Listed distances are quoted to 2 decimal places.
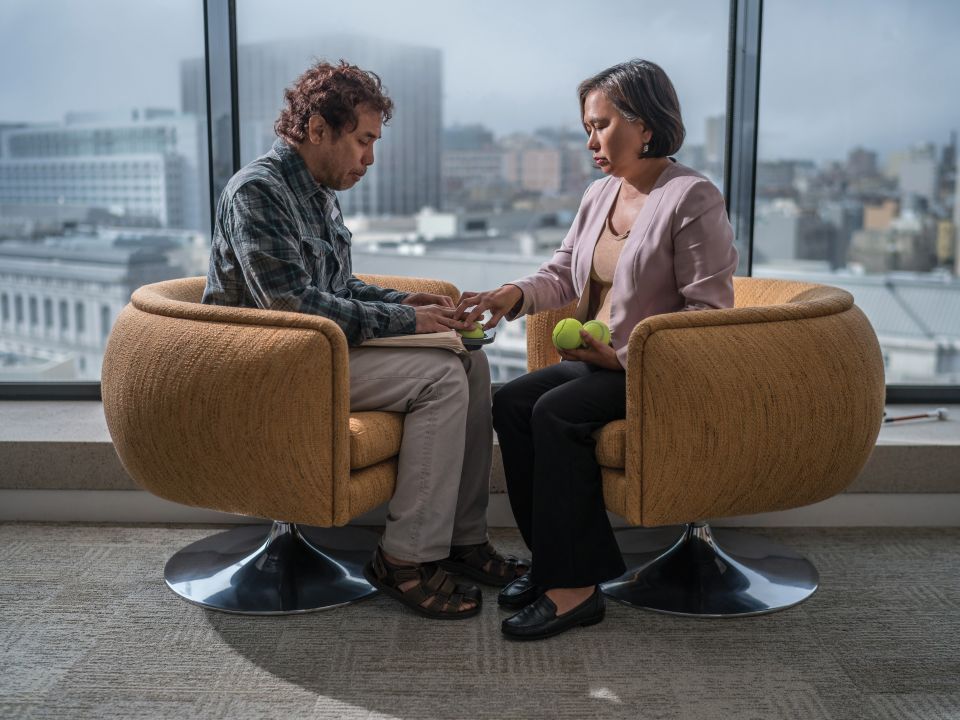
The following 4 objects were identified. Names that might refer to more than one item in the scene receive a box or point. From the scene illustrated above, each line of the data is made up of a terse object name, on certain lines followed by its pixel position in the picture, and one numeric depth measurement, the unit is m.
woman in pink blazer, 2.27
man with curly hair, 2.24
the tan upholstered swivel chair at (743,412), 2.10
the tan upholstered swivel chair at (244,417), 2.09
